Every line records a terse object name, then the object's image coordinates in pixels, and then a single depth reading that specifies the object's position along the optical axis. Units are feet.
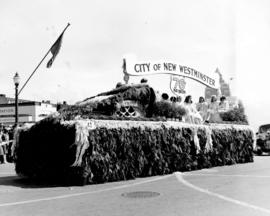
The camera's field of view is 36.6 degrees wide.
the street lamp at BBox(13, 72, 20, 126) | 74.00
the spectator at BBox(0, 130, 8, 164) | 61.75
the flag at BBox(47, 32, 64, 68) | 61.05
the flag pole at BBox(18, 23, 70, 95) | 76.74
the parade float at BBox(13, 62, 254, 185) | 32.04
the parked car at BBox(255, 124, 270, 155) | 73.36
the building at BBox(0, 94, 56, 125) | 194.70
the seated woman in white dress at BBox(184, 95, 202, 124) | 44.15
